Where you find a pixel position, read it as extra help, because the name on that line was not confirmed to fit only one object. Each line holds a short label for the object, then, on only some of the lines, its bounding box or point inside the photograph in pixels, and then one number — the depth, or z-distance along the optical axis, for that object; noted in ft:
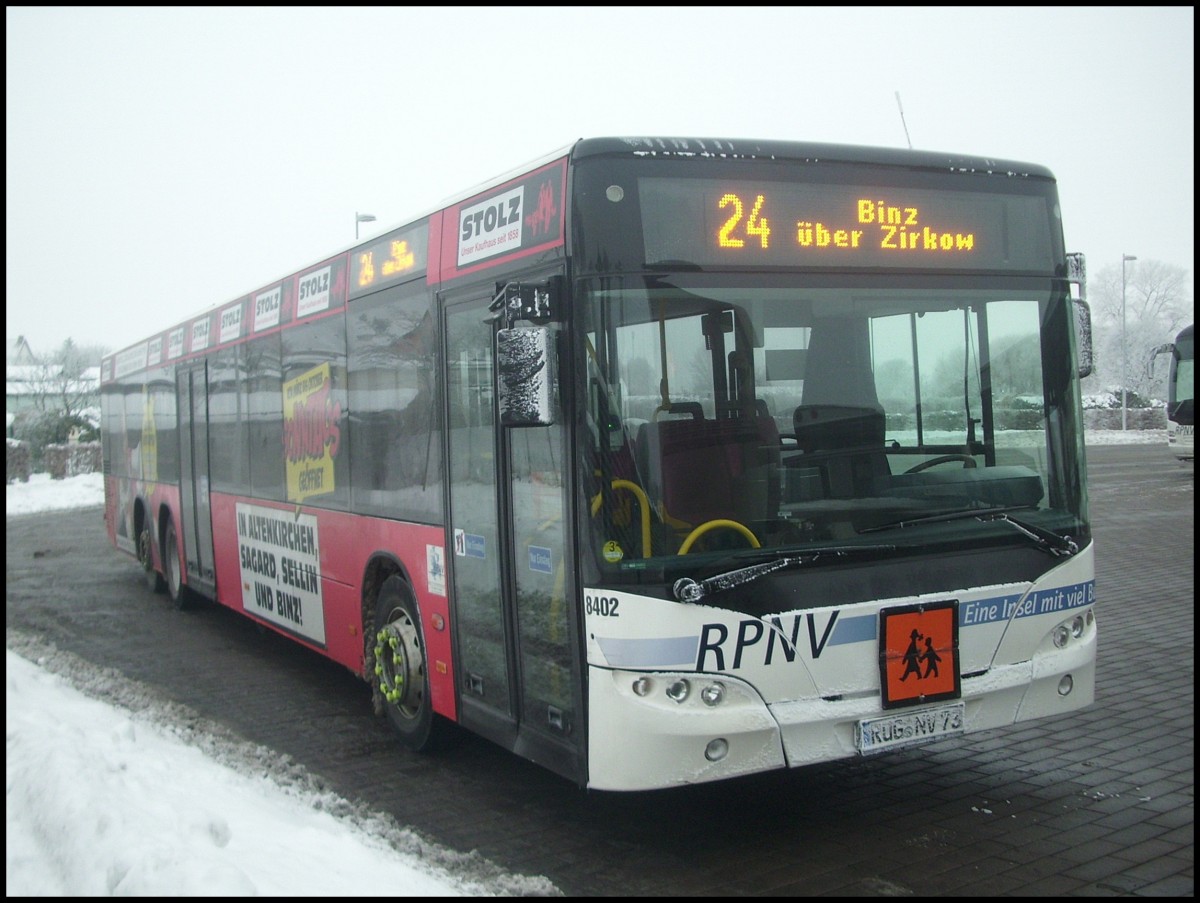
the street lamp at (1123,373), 198.65
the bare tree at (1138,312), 239.09
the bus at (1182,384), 91.71
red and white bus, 16.63
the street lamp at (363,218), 65.10
